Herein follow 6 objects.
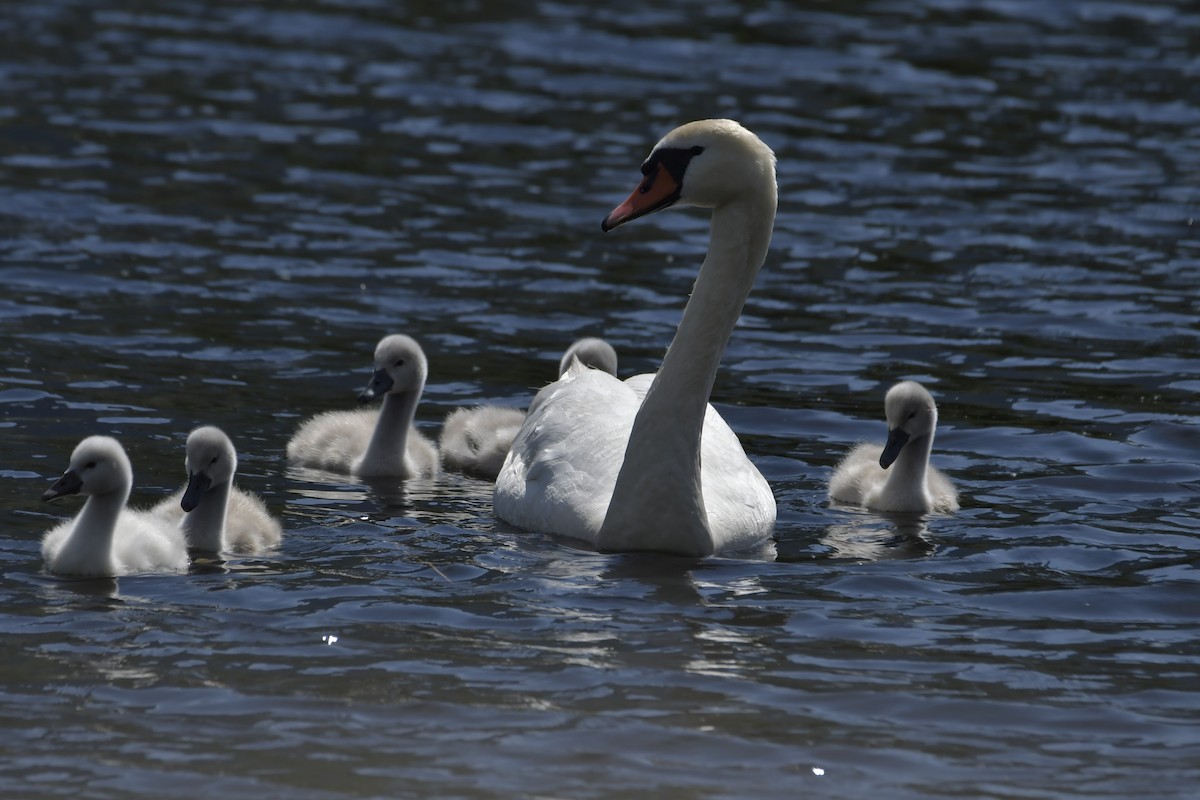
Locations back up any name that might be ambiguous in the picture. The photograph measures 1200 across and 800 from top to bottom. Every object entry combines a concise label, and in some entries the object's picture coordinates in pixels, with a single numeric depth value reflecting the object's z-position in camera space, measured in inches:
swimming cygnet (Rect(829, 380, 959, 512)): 815.1
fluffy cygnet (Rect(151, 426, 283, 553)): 711.7
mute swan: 705.0
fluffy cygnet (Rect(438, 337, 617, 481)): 875.4
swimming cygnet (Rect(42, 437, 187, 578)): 667.4
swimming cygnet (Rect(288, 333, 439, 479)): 865.5
